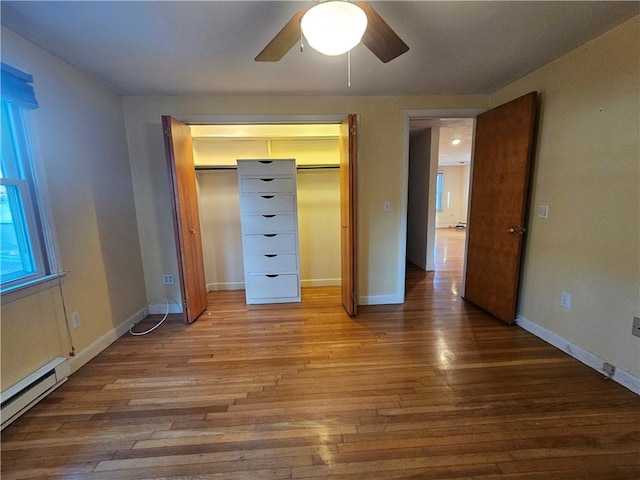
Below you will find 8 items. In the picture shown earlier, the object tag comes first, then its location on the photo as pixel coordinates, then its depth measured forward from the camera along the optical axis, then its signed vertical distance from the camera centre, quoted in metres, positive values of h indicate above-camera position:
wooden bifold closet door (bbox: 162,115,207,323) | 2.40 -0.06
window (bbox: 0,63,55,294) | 1.56 +0.07
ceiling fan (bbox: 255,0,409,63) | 1.17 +0.84
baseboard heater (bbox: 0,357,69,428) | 1.45 -1.05
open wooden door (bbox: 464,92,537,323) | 2.23 -0.04
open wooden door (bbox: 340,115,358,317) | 2.48 -0.07
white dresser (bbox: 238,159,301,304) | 2.89 -0.29
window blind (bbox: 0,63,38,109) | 1.47 +0.70
